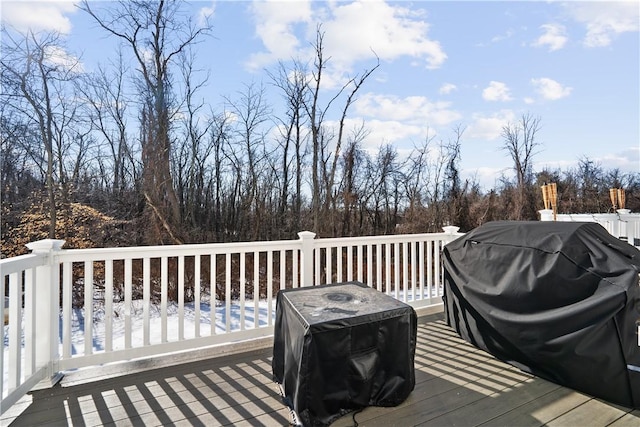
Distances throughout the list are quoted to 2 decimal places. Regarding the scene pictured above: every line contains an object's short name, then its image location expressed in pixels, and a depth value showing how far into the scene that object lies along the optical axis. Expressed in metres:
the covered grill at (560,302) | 1.90
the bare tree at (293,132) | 8.41
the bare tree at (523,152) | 12.74
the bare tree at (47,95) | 5.76
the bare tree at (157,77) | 6.60
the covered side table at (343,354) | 1.69
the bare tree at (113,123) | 6.66
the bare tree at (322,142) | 8.50
